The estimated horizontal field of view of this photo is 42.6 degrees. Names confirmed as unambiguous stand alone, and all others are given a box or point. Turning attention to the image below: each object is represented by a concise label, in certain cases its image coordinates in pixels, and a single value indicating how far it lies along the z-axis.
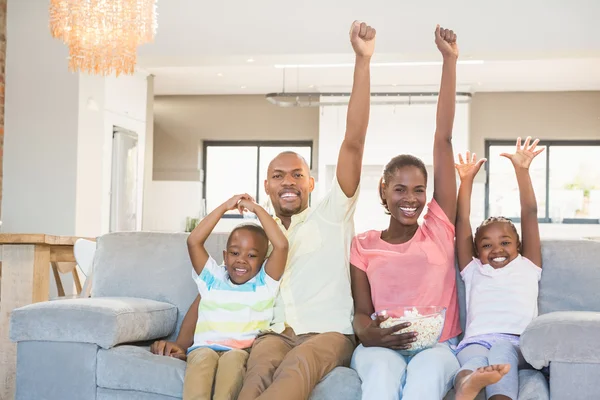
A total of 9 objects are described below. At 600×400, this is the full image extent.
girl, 2.12
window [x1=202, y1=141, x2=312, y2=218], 9.70
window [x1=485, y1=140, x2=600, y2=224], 8.99
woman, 2.26
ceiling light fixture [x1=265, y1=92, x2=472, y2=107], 7.99
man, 2.22
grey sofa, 1.92
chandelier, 4.48
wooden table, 3.57
